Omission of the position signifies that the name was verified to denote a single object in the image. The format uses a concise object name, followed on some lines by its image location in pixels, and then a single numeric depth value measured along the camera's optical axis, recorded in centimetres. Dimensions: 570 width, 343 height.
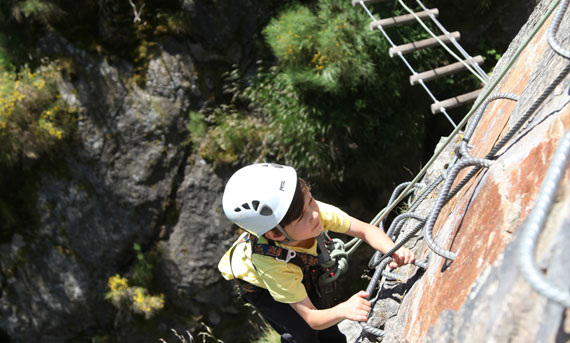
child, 232
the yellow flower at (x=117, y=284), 795
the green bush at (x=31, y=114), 696
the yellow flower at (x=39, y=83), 708
